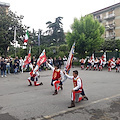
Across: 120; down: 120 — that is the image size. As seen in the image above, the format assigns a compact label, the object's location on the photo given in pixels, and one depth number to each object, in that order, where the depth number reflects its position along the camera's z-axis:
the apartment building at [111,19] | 41.88
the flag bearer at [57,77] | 7.93
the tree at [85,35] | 24.03
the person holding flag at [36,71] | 9.16
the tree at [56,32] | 51.12
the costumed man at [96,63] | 19.28
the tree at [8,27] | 22.44
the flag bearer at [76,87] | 5.73
